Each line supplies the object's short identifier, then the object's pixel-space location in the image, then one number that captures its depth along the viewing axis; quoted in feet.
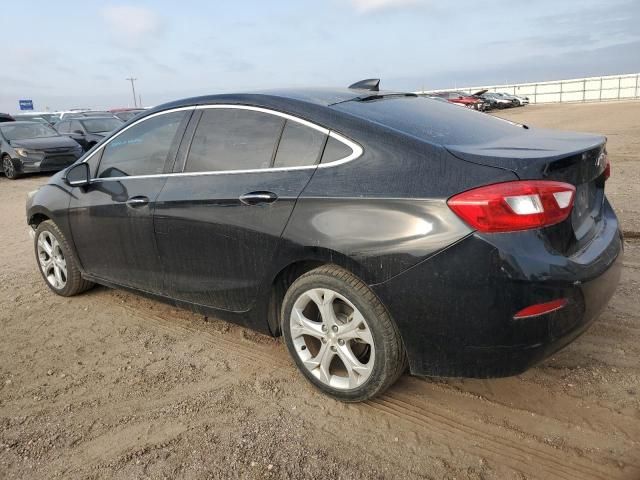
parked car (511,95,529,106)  143.84
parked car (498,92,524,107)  139.53
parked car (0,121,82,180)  43.70
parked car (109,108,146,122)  69.05
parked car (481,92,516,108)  132.15
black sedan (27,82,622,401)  7.57
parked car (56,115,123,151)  49.08
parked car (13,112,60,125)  76.04
